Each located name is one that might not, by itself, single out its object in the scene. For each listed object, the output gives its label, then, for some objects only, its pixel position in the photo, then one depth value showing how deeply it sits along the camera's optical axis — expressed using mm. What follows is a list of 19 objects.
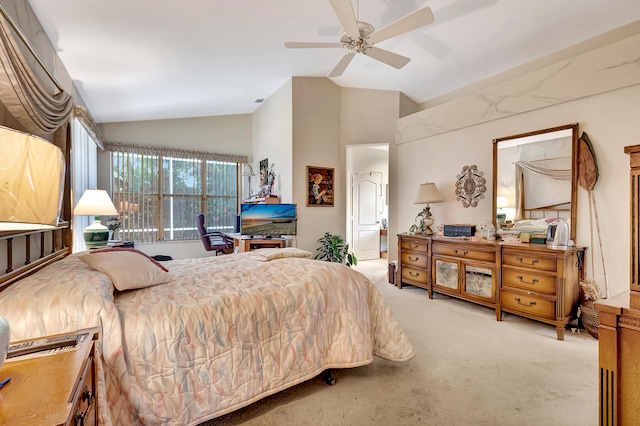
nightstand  644
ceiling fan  2232
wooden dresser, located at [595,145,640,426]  1054
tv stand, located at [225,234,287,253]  4559
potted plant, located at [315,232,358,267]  4875
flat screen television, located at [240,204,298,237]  4664
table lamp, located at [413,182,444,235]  4051
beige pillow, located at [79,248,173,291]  1597
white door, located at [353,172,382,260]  6723
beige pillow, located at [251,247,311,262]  2506
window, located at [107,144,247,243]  5324
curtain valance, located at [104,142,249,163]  5214
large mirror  3021
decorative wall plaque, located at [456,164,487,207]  3801
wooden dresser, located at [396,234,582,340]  2727
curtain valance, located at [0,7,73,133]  1300
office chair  5312
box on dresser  3633
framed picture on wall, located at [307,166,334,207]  5016
